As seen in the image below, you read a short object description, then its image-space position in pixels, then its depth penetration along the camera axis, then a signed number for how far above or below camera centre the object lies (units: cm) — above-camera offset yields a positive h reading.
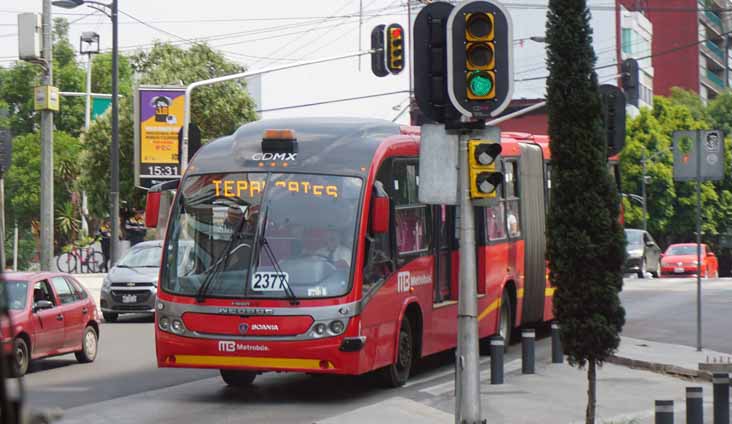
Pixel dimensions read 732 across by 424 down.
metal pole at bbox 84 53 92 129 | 7270 +659
